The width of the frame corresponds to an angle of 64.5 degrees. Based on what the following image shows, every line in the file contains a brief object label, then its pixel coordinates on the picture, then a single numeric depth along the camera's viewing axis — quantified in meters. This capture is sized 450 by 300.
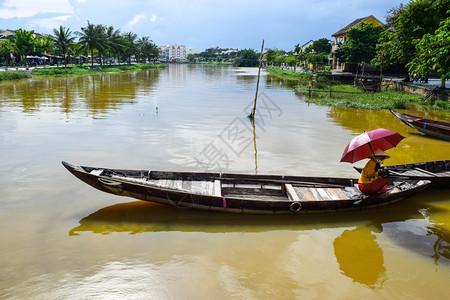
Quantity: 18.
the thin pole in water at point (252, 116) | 20.12
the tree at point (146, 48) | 100.54
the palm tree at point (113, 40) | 68.06
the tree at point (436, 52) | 19.05
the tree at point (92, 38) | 59.53
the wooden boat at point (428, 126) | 14.93
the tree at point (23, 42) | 54.11
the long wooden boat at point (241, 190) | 7.52
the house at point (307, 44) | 103.12
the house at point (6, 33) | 66.95
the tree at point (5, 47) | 51.73
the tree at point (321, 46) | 84.81
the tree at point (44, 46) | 58.72
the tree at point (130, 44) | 79.81
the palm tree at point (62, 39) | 55.09
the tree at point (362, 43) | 45.19
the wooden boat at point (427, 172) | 8.82
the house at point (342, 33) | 60.02
